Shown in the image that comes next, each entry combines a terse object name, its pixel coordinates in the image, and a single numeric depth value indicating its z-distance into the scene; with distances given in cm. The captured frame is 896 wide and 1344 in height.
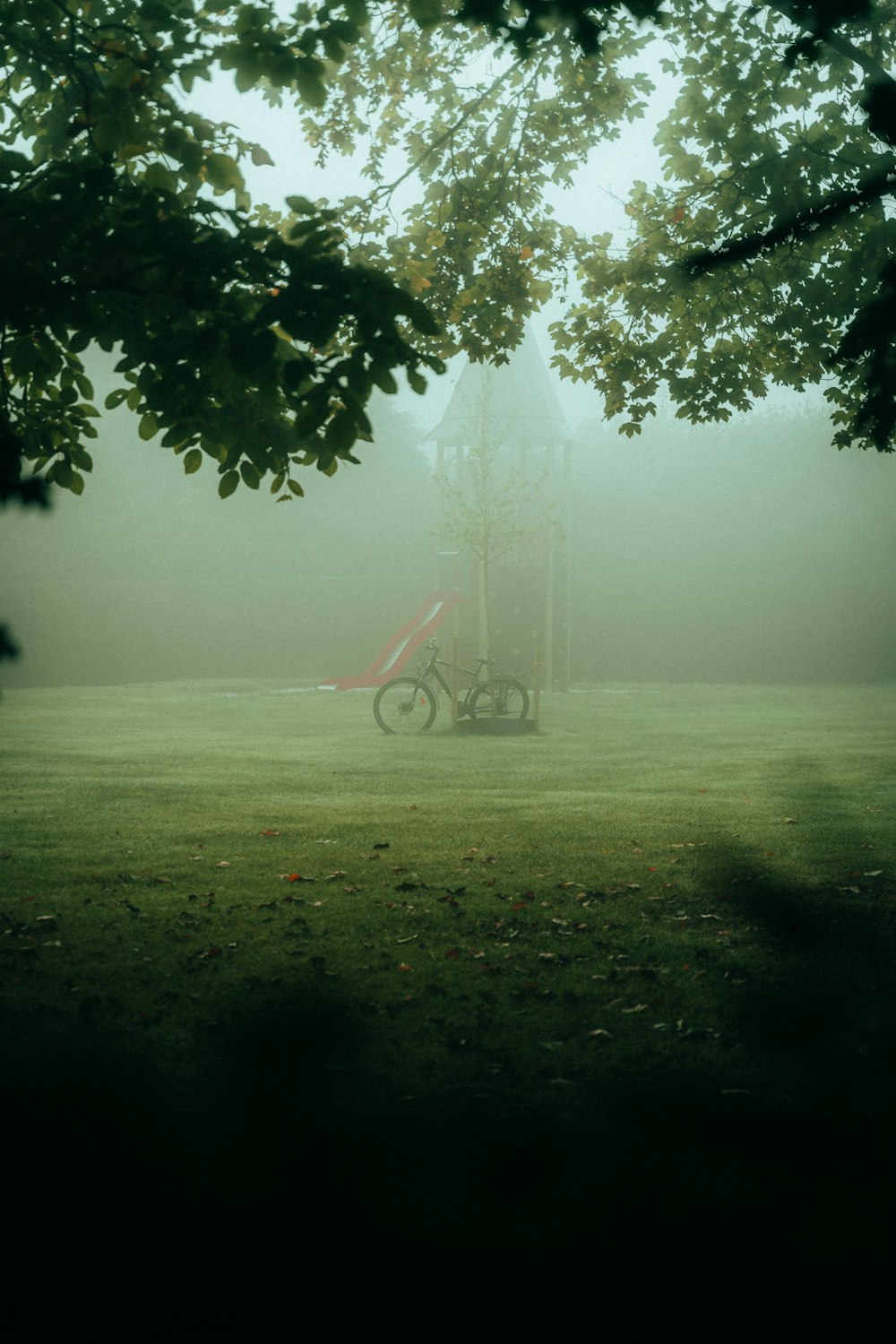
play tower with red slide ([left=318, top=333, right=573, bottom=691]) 2652
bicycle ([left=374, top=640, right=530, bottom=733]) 1666
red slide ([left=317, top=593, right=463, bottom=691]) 2128
